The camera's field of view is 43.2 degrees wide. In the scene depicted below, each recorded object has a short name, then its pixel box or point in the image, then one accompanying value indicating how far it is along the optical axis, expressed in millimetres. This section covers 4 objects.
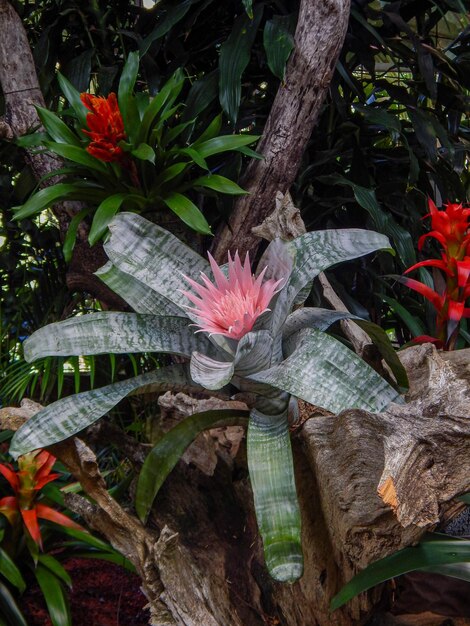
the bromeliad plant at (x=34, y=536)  1284
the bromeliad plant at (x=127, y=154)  1295
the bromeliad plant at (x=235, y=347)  773
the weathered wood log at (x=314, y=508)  686
